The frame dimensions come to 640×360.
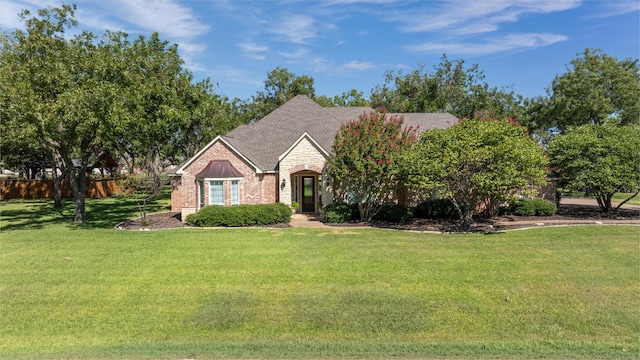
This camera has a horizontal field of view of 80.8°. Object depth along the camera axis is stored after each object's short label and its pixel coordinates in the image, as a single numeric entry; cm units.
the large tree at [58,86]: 1692
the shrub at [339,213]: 2011
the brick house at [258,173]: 2138
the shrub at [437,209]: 2139
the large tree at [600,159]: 1898
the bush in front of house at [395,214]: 2019
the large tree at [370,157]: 1906
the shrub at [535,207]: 2127
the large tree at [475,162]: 1650
